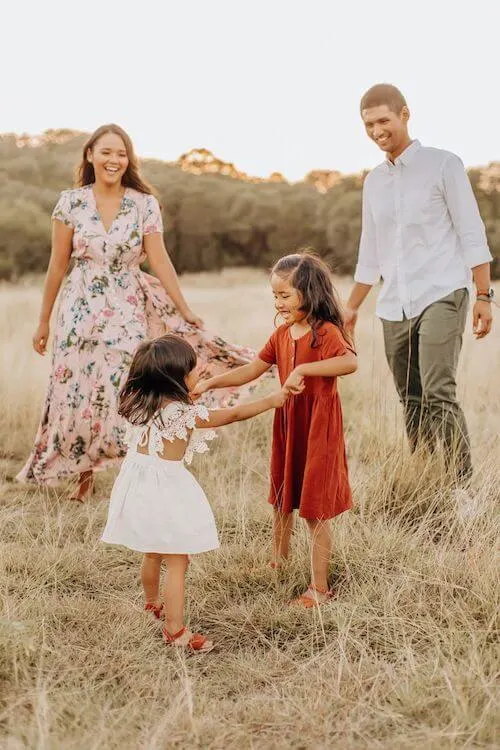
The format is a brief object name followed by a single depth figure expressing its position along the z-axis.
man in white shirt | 4.30
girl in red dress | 3.38
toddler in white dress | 3.19
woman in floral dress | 5.12
